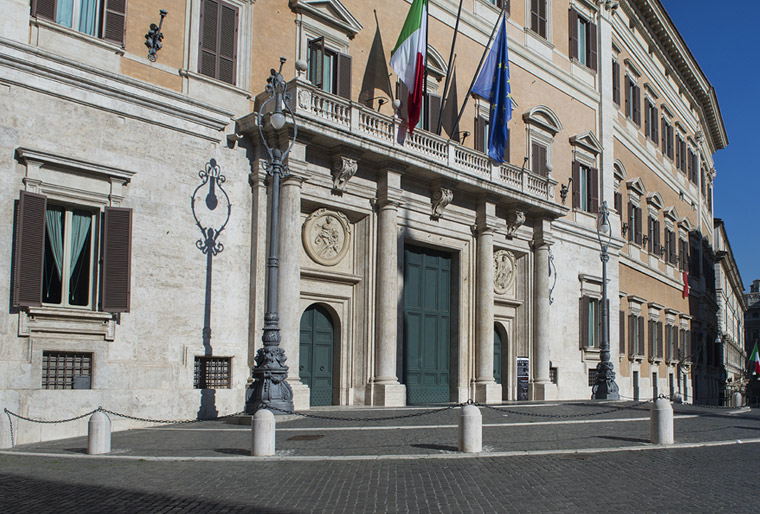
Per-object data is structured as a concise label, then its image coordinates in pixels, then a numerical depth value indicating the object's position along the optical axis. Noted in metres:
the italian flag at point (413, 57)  20.95
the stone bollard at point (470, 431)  11.79
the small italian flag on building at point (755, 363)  53.50
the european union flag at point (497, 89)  23.94
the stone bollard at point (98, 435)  11.82
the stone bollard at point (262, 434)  11.30
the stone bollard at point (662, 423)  13.48
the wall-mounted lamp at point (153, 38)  16.78
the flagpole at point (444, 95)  22.29
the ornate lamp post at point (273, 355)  15.08
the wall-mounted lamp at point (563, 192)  29.23
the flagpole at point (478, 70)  23.69
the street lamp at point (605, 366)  26.06
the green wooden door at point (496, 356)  25.89
